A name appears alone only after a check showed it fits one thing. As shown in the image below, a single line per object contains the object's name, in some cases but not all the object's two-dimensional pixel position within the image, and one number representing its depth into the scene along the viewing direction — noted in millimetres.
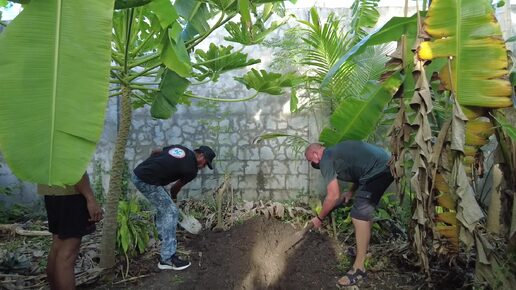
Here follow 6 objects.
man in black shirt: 3748
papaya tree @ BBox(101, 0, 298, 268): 3000
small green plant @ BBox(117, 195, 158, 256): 3678
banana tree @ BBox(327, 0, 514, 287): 2367
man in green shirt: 3545
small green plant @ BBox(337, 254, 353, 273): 3756
